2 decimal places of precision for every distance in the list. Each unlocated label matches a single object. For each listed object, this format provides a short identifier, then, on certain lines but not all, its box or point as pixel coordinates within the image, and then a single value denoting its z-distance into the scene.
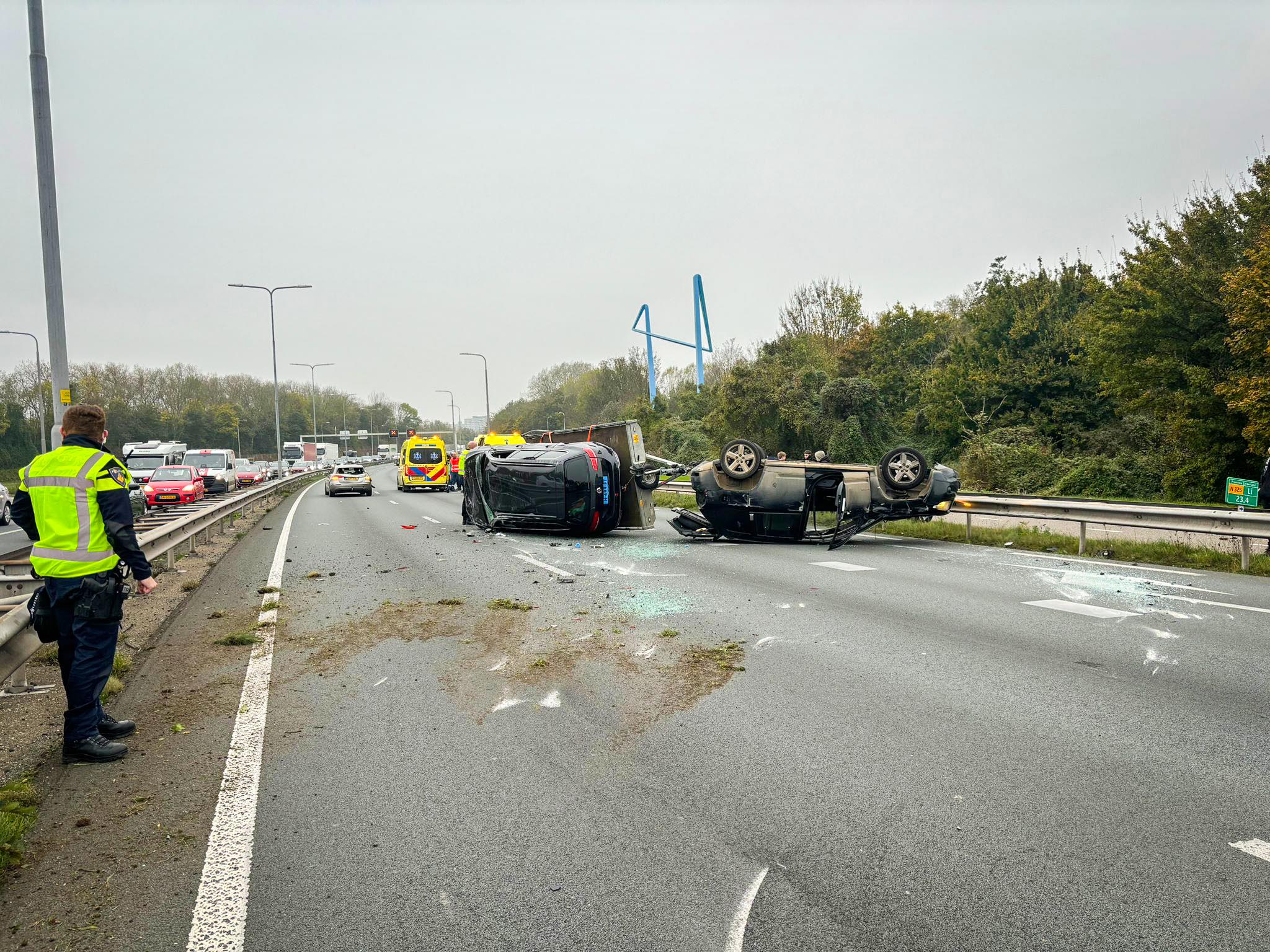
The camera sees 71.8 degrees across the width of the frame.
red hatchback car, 26.22
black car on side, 15.10
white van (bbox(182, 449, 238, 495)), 32.97
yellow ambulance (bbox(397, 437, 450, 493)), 40.81
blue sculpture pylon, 50.91
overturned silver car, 13.12
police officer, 4.65
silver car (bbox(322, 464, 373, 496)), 35.59
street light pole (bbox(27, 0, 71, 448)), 11.76
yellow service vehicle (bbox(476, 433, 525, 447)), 22.84
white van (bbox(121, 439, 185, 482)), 34.69
